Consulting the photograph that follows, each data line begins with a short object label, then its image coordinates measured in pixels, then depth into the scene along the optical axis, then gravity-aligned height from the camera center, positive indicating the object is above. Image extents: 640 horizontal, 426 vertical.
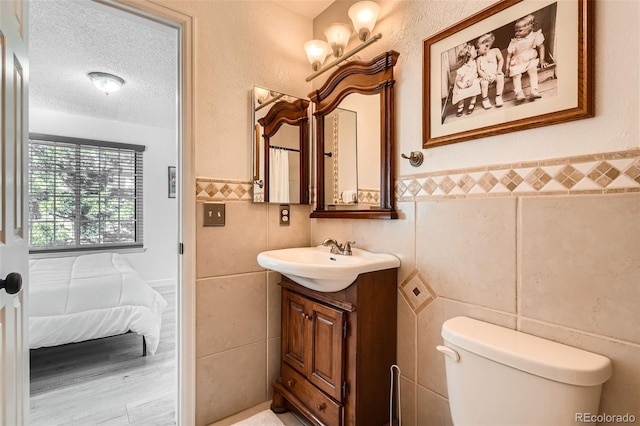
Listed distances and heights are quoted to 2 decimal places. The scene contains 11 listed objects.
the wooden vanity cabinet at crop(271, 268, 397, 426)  1.33 -0.63
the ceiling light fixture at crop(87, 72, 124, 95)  2.79 +1.22
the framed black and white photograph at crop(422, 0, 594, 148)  0.98 +0.51
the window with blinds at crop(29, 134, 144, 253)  3.88 +0.25
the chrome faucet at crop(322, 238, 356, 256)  1.67 -0.19
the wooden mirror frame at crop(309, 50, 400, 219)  1.52 +0.61
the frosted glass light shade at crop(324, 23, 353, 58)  1.72 +0.98
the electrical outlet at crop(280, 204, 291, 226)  1.93 -0.01
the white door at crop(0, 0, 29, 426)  0.88 +0.00
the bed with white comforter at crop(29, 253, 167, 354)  2.15 -0.70
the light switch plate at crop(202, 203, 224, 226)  1.63 -0.01
